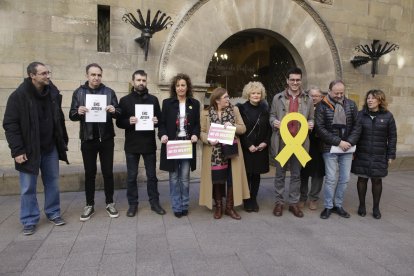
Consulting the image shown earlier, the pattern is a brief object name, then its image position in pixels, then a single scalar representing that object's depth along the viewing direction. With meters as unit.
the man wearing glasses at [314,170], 5.02
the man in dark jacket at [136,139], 4.42
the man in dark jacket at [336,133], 4.51
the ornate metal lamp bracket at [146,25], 5.84
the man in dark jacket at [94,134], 4.24
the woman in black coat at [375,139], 4.57
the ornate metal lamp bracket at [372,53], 7.59
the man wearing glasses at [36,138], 3.79
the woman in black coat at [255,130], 4.58
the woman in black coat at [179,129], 4.42
